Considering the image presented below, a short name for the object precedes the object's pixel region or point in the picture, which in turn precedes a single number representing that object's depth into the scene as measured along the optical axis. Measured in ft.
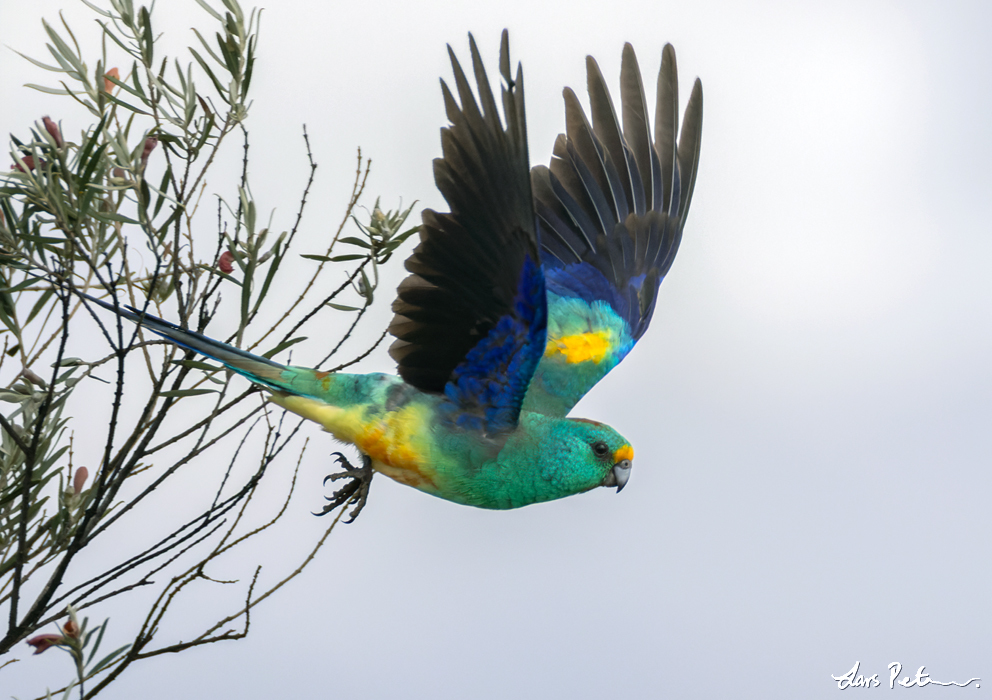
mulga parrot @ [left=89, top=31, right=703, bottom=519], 16.71
